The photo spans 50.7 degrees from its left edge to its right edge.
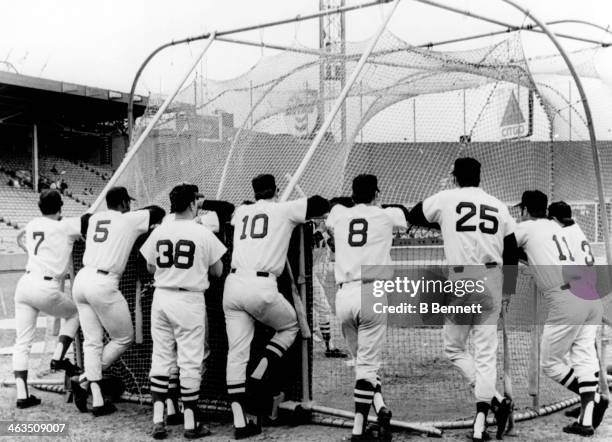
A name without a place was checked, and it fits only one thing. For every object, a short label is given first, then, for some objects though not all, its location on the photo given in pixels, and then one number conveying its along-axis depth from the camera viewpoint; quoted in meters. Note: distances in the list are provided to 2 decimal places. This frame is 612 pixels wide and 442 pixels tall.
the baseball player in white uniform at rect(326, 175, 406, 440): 4.77
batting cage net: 6.18
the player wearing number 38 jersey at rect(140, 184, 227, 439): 5.05
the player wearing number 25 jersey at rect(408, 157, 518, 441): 4.72
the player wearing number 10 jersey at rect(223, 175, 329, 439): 5.03
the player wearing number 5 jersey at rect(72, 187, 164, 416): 5.58
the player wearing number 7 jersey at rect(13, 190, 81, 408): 5.98
